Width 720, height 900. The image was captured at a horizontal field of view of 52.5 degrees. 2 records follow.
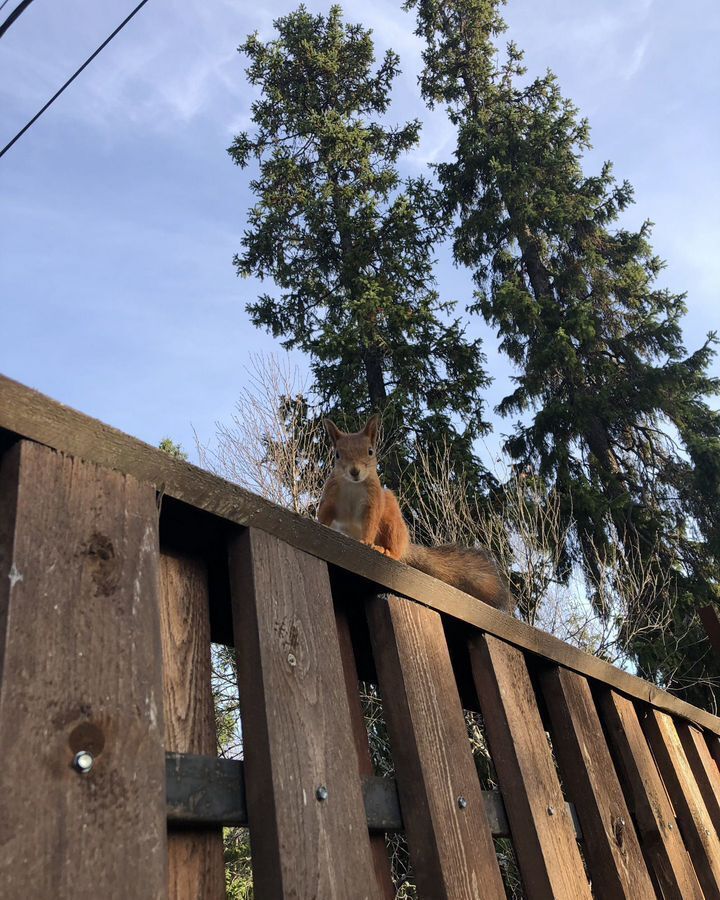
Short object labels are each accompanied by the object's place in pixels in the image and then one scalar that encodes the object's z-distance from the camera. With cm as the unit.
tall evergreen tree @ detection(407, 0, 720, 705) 1327
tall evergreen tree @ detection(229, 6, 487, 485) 1454
